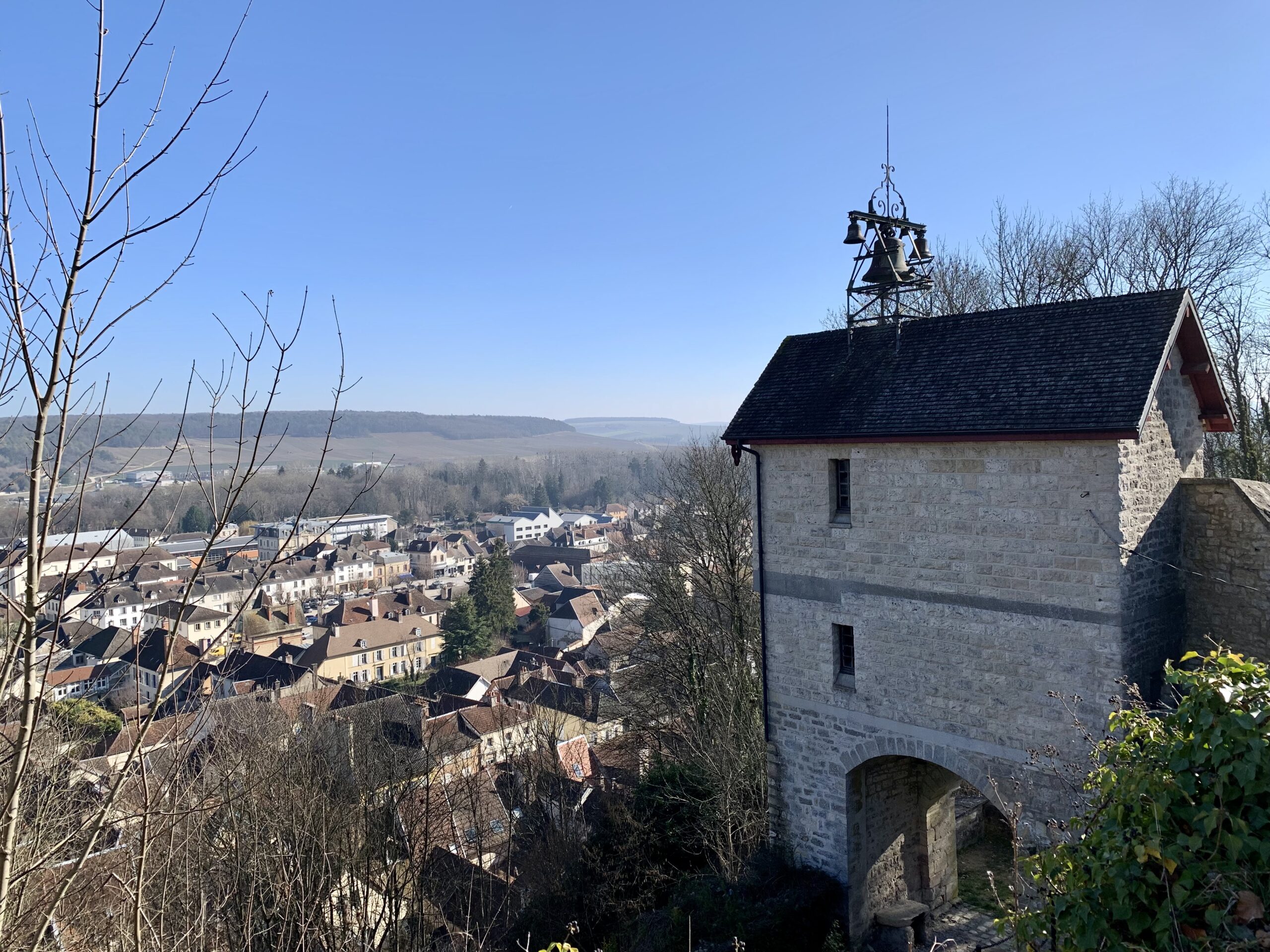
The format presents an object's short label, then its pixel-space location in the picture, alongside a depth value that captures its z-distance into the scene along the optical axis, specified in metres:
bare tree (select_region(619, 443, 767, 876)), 17.08
